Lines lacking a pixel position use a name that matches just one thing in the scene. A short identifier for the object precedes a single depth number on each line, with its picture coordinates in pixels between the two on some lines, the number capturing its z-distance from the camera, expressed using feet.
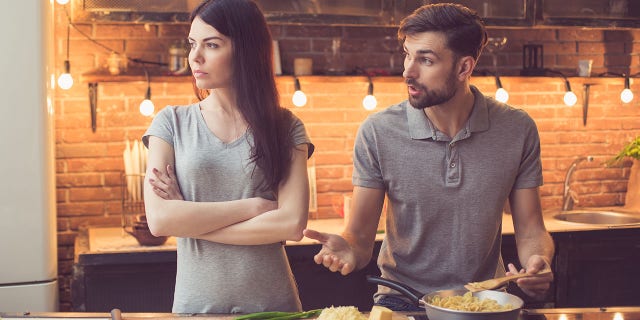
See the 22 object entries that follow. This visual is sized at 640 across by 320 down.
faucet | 15.11
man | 7.97
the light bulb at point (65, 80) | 12.77
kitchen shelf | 12.78
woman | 7.48
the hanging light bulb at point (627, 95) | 14.92
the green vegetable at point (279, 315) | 6.54
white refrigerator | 10.66
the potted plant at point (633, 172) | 15.21
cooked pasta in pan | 6.12
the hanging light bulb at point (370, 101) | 13.67
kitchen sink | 14.73
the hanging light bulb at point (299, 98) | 13.33
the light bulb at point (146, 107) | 12.75
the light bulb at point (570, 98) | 14.43
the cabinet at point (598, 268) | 13.01
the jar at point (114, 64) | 13.09
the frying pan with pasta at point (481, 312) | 5.85
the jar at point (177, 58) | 13.17
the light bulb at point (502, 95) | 13.98
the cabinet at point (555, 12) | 13.73
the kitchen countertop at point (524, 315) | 6.73
